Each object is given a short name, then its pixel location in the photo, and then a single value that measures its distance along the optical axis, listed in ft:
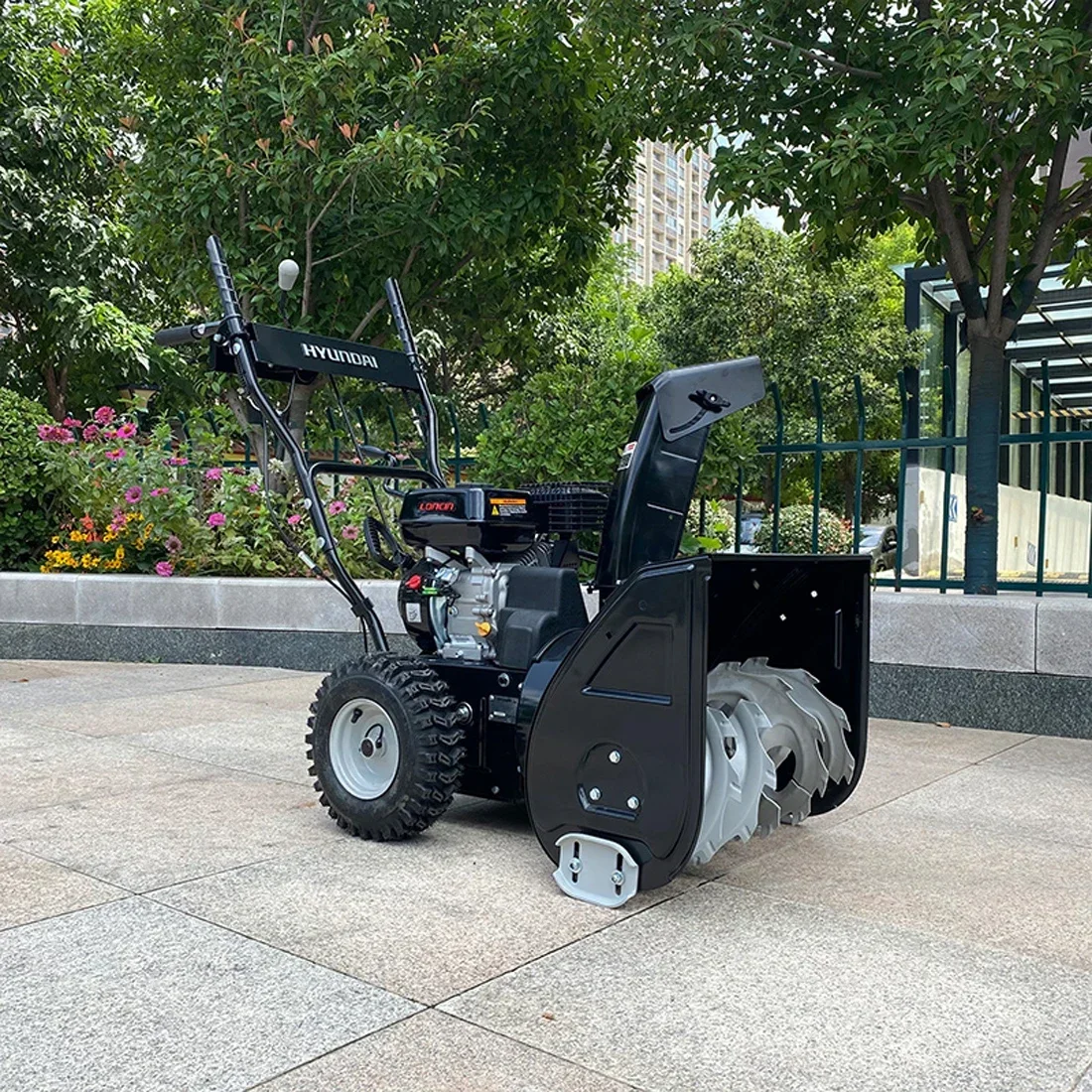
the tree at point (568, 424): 24.08
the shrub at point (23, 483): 30.60
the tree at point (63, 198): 45.19
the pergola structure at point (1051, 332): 44.91
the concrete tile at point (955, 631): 19.89
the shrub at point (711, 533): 24.29
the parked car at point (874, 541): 66.87
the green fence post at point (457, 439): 25.64
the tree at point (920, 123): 17.38
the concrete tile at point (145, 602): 27.20
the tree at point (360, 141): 27.48
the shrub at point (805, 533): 43.73
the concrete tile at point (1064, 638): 19.27
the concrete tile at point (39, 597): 28.27
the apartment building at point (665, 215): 382.22
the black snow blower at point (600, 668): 10.60
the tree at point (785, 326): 74.49
